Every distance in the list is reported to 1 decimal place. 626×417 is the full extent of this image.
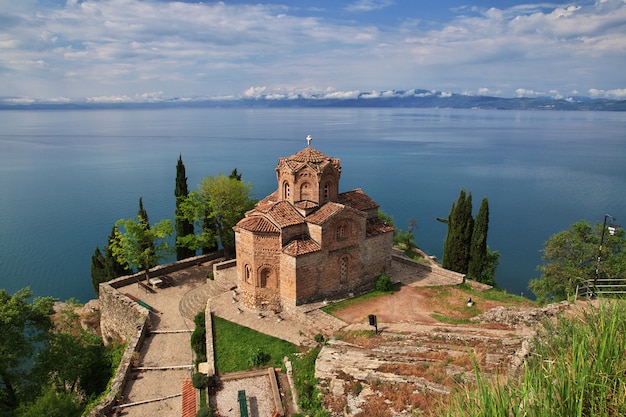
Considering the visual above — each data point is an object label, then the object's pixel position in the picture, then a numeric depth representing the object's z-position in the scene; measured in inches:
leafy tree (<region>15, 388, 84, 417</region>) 646.5
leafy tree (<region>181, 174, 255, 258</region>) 1277.1
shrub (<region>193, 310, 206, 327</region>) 901.2
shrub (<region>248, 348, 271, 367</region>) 753.6
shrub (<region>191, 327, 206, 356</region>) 842.2
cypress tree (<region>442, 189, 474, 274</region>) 1282.0
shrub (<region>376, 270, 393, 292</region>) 1023.0
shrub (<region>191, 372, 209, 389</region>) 679.7
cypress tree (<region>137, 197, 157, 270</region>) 1186.6
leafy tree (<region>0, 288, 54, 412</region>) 717.9
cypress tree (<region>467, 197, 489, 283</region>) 1256.2
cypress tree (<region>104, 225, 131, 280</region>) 1286.9
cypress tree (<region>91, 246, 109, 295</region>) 1331.2
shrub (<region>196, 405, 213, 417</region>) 605.4
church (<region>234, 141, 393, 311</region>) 919.0
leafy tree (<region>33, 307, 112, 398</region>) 796.0
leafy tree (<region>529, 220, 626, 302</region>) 984.9
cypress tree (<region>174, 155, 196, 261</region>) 1336.1
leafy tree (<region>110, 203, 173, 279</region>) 1161.4
